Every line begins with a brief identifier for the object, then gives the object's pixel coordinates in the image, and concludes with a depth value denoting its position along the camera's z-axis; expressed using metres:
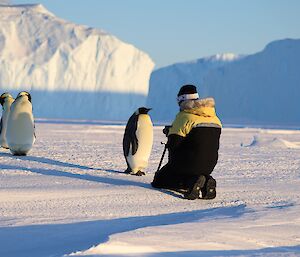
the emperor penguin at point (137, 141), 13.34
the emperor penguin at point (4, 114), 19.19
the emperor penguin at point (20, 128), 16.83
